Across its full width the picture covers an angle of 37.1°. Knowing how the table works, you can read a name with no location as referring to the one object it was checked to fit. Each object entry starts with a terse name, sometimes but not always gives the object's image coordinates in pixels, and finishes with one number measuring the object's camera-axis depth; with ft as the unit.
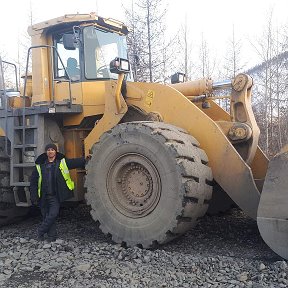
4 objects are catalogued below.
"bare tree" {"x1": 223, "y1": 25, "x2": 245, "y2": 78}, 93.76
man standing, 18.63
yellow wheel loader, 15.37
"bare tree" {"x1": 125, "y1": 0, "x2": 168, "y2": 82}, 64.95
